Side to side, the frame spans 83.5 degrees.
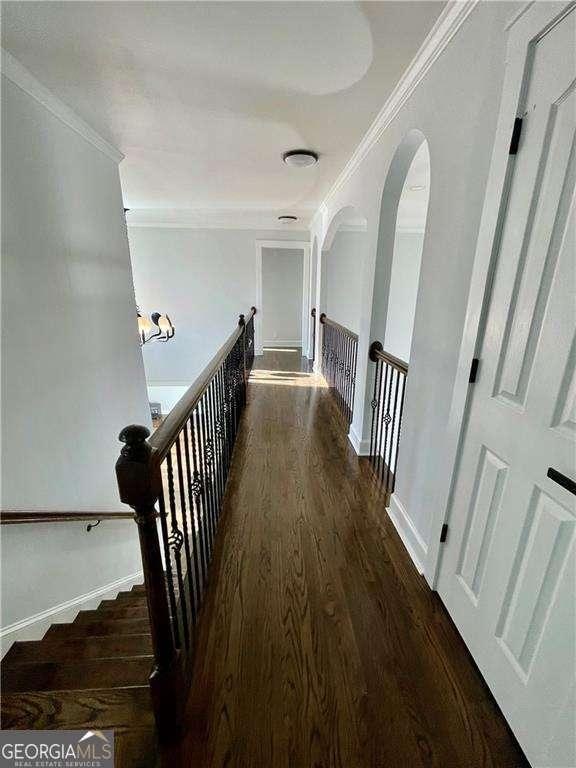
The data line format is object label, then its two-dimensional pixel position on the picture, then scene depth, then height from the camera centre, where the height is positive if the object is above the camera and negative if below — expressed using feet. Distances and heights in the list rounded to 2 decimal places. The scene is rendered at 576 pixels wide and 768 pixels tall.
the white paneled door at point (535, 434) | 2.74 -1.38
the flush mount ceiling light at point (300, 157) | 9.19 +3.53
